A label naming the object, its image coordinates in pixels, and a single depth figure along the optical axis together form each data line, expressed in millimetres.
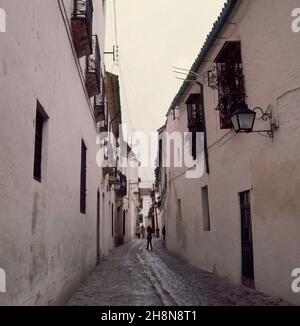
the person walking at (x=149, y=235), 22095
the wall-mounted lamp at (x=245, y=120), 7141
